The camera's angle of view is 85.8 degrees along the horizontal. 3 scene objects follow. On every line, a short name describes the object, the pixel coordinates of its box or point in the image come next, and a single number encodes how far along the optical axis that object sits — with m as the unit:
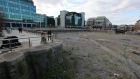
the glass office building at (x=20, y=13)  35.46
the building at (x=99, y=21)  58.08
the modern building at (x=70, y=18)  51.73
